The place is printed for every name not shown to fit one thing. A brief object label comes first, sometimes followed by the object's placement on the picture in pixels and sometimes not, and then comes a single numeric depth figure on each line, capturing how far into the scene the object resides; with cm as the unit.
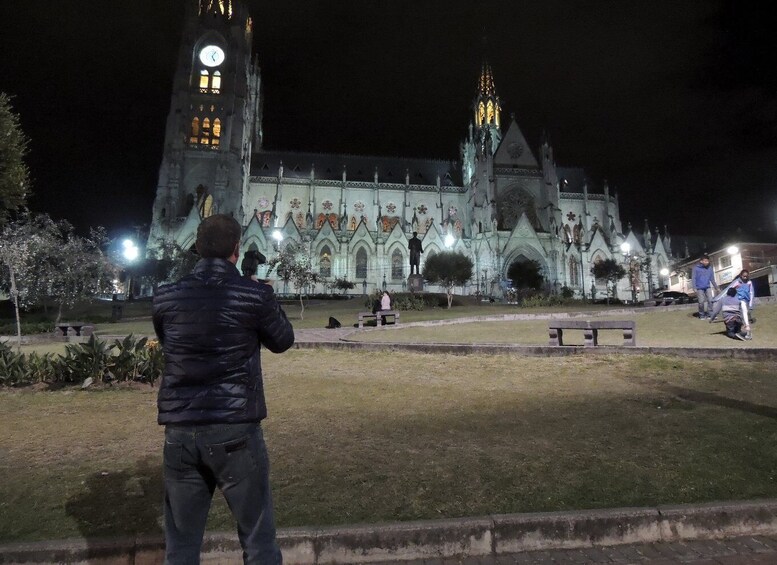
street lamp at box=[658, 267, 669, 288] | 6406
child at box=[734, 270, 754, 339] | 1191
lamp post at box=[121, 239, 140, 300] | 4437
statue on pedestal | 3246
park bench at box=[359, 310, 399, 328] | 2014
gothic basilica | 5572
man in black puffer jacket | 224
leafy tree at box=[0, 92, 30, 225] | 1850
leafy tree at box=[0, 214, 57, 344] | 2478
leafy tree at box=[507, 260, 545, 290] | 5309
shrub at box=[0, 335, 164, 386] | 852
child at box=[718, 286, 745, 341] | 1216
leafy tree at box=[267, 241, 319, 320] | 3050
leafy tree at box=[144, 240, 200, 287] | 4325
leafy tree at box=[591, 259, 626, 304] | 5116
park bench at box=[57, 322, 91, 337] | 1934
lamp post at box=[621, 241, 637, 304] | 4542
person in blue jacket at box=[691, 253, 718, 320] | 1437
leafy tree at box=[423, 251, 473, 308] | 4525
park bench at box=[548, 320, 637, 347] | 1112
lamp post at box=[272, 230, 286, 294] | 4748
